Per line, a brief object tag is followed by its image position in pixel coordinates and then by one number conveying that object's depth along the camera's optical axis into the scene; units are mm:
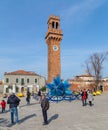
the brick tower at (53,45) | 22373
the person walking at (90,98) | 8993
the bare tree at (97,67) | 24424
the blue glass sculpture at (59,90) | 13153
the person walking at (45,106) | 5028
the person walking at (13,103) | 5237
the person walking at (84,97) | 9294
